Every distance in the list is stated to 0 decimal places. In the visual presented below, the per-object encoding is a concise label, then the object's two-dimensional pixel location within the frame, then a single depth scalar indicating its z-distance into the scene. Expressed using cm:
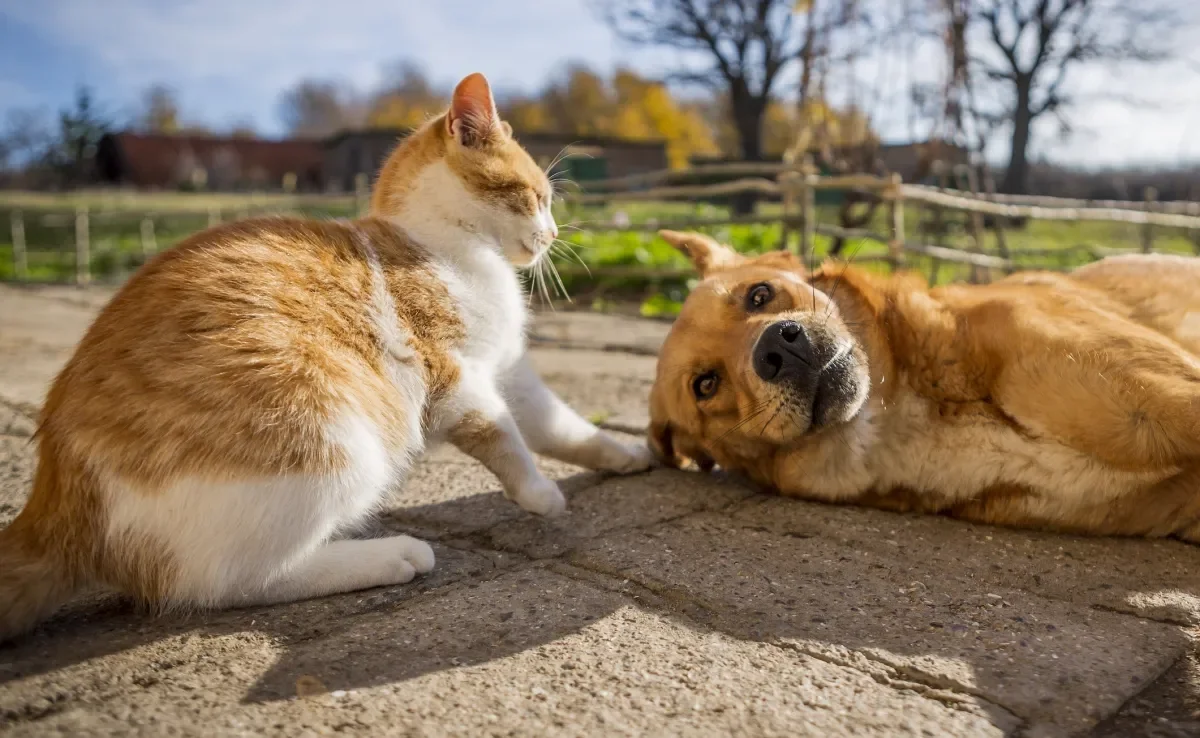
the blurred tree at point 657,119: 4103
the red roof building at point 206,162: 4712
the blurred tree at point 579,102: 4769
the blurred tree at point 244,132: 5830
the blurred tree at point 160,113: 6303
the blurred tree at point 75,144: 4256
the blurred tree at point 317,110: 7594
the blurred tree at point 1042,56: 2217
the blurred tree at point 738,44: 2450
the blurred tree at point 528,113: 4881
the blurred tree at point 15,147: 3903
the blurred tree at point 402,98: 5628
